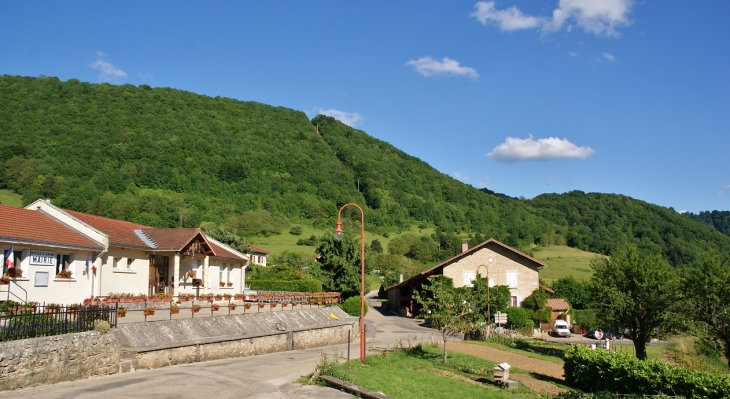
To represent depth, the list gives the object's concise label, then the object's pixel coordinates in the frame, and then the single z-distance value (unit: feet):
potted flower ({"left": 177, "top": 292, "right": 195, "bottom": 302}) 82.25
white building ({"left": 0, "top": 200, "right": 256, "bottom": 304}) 72.43
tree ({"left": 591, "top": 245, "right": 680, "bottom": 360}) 97.71
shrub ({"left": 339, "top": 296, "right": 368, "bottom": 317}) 128.36
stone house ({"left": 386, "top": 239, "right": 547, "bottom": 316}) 163.84
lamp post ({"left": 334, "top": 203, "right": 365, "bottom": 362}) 62.38
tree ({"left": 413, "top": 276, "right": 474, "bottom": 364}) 80.28
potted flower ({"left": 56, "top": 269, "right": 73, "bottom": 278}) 77.00
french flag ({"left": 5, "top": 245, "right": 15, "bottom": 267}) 68.18
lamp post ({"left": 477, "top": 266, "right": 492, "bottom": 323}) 131.80
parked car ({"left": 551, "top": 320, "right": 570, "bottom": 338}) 166.09
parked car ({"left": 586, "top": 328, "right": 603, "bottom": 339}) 169.11
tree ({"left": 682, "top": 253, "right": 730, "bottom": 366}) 87.86
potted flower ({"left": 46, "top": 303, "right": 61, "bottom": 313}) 49.48
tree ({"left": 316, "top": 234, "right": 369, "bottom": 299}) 141.90
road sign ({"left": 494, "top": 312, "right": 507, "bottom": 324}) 116.06
